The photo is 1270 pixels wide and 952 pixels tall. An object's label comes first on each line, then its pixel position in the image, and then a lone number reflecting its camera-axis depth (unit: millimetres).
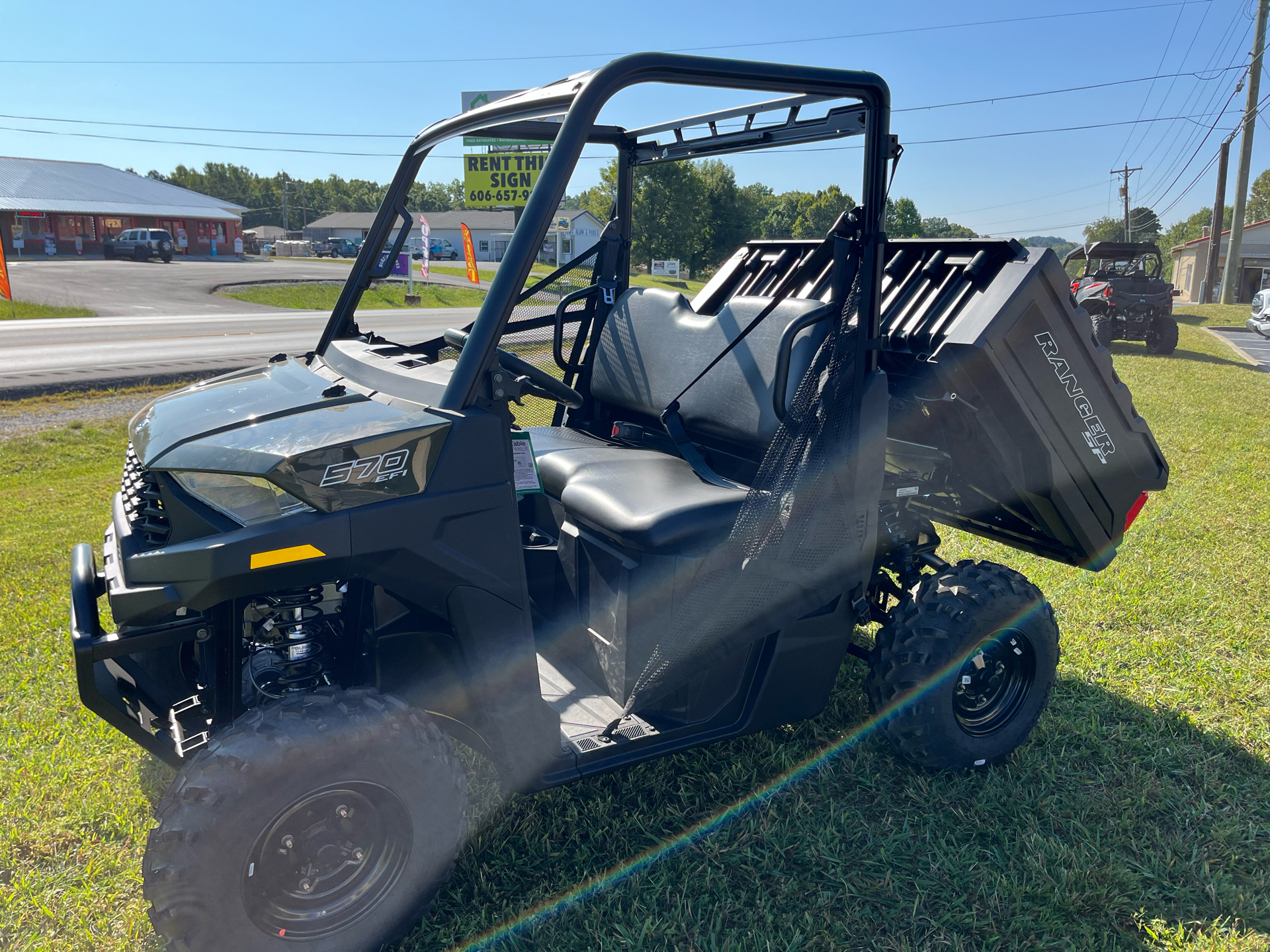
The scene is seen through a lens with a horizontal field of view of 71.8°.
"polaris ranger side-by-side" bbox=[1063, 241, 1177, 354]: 16062
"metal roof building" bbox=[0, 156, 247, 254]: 48438
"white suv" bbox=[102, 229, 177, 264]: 41938
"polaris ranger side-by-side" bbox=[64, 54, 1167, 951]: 2074
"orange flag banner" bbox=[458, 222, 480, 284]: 14865
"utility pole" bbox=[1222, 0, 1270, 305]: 27750
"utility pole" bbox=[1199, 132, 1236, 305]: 33688
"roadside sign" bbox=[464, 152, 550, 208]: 15703
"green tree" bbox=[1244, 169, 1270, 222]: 88750
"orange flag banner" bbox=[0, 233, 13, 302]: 14243
